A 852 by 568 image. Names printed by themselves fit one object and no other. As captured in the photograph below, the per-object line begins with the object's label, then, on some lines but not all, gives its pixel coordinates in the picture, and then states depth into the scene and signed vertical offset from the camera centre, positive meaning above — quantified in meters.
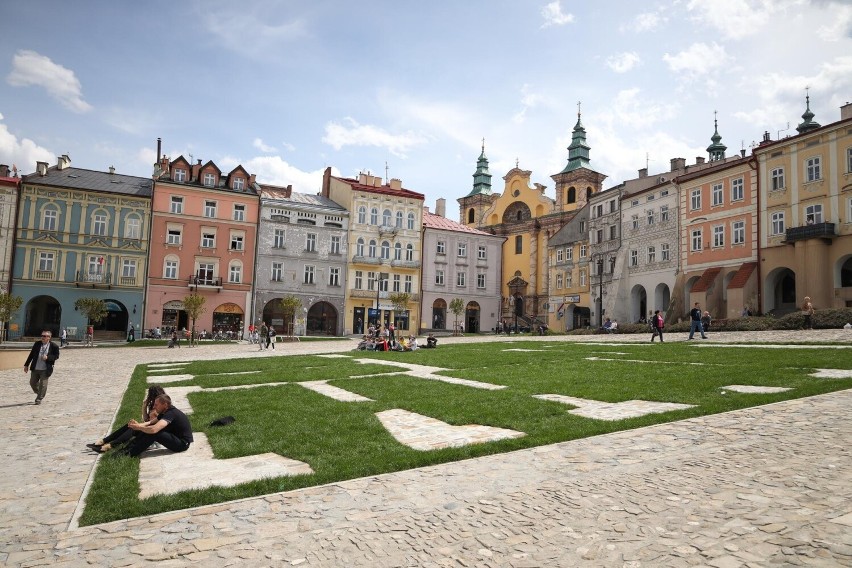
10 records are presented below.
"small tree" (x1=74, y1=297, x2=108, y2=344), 39.53 +0.17
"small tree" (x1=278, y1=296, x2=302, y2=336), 46.47 +0.77
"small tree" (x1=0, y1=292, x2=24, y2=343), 35.47 +0.16
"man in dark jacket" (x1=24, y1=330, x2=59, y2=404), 13.23 -1.37
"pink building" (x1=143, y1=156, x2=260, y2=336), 46.31 +6.10
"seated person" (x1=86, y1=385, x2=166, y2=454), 8.18 -1.91
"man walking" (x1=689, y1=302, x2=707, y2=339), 26.06 +0.52
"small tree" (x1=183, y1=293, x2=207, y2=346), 39.69 +0.68
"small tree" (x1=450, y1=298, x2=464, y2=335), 55.12 +1.66
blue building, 42.72 +4.85
